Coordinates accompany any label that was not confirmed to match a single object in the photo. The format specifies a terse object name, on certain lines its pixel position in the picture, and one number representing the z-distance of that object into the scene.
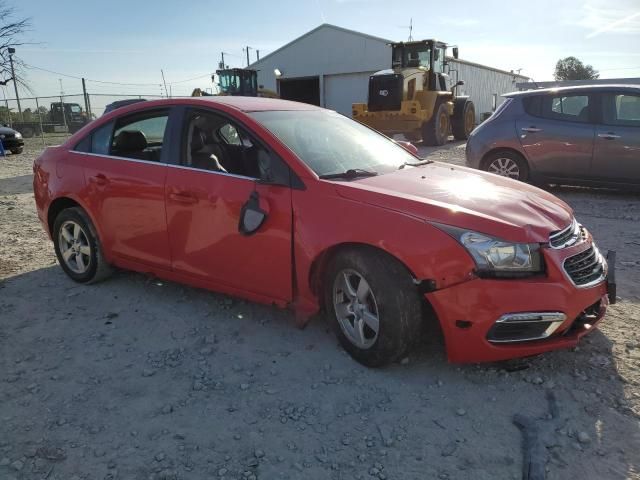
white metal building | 29.84
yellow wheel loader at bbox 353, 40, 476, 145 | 16.36
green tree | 68.31
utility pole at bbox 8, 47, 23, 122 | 28.38
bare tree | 28.11
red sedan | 2.73
